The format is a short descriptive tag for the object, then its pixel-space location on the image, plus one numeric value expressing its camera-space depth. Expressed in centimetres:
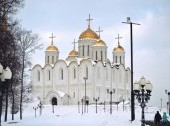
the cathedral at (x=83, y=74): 8319
